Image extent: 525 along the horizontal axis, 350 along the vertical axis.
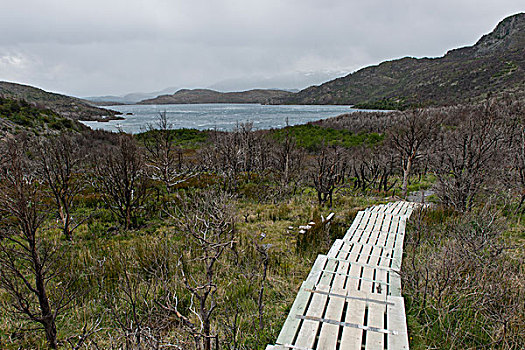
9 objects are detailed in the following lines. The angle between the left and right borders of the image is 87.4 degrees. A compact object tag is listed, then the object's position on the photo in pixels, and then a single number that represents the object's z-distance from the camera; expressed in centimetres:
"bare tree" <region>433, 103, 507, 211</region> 785
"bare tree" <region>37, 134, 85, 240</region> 703
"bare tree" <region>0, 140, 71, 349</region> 289
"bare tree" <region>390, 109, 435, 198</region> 1162
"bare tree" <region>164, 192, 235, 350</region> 264
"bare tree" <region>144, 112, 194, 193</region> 959
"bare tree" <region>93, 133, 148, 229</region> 765
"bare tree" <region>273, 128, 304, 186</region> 1329
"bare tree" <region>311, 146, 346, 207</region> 1039
